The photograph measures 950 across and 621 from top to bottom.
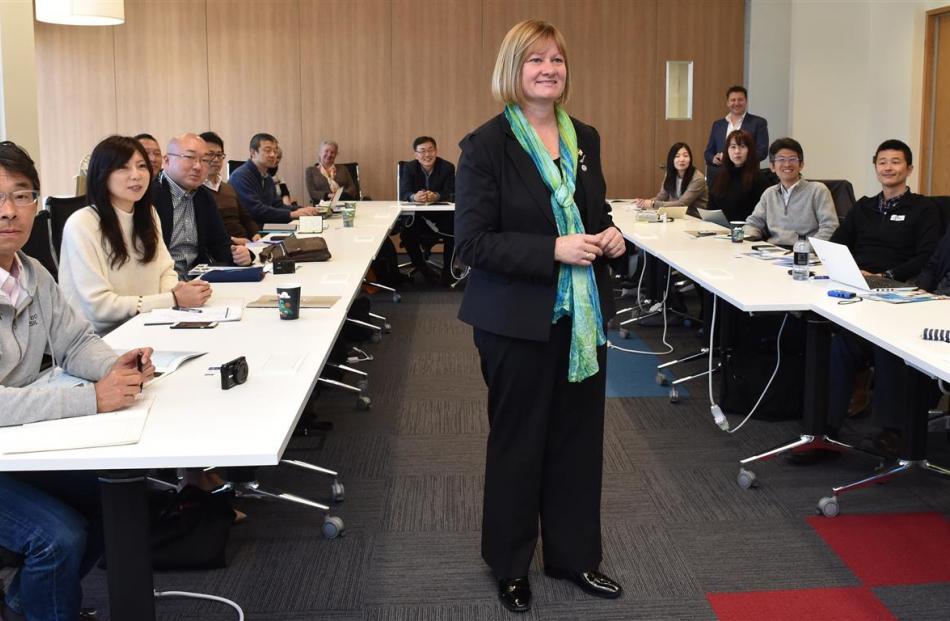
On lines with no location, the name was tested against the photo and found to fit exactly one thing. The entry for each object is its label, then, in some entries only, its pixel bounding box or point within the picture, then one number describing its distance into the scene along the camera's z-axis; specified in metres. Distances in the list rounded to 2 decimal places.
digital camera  2.42
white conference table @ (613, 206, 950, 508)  2.96
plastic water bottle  4.16
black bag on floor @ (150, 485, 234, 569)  2.99
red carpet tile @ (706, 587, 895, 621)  2.72
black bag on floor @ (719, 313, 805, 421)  4.55
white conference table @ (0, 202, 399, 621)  1.95
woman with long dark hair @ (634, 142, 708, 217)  8.12
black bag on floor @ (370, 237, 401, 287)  8.52
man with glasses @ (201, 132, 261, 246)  6.15
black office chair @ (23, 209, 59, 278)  4.32
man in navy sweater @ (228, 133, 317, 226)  7.22
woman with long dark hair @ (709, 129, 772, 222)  6.82
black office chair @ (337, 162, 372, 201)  10.28
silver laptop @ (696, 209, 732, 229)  6.77
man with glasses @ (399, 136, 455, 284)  8.96
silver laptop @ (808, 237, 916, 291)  3.82
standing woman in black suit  2.49
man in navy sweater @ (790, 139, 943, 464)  4.19
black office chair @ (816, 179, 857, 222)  6.80
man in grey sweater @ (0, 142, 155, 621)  2.07
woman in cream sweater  3.41
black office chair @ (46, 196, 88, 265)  4.63
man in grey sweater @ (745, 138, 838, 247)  5.72
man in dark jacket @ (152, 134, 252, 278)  4.71
